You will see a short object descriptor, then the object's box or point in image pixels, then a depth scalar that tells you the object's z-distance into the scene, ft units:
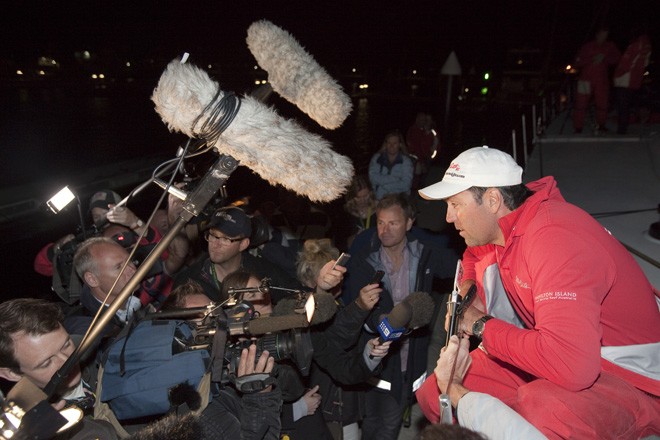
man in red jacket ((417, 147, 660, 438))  5.64
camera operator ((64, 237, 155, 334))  10.72
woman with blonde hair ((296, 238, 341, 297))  12.28
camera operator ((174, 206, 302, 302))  12.29
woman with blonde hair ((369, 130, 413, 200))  23.82
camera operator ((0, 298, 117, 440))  7.16
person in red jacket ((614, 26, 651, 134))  26.32
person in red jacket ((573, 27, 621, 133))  27.50
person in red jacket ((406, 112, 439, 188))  31.78
